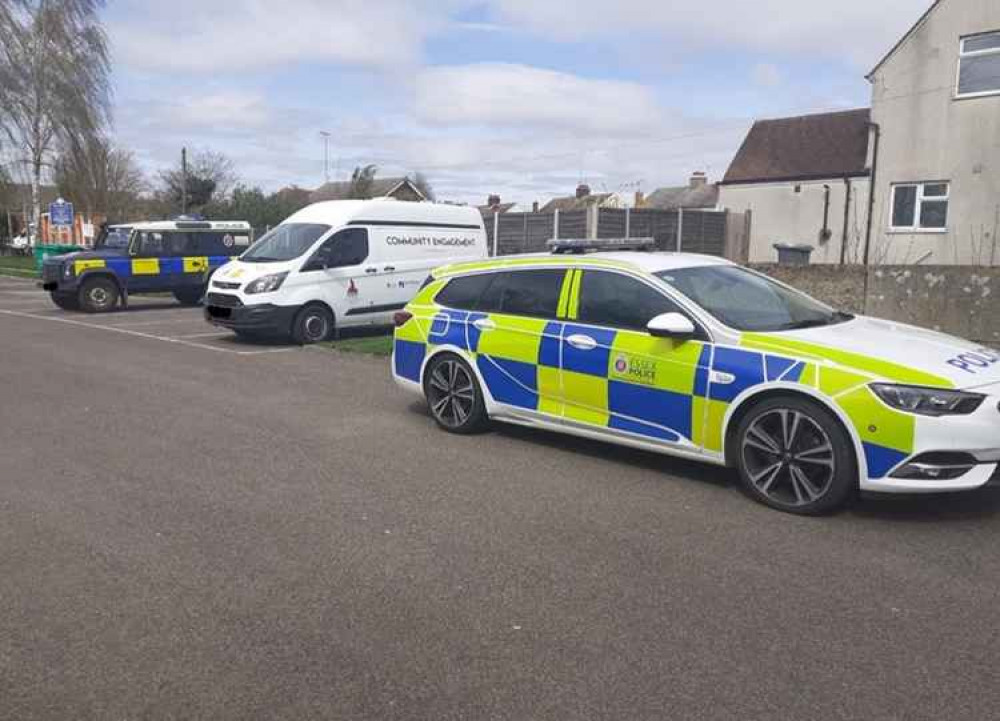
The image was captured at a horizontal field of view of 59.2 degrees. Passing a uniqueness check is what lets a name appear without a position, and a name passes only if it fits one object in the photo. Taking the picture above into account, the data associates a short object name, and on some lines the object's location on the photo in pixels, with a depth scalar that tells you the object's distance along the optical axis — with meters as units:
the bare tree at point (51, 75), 35.88
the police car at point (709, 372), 4.83
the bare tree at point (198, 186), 56.31
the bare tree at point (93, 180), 37.06
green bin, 27.65
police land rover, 18.47
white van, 12.90
